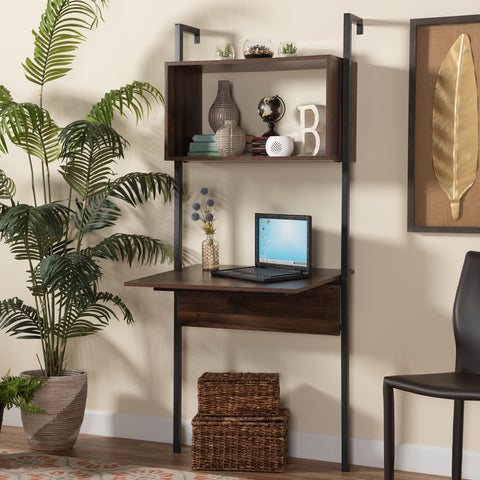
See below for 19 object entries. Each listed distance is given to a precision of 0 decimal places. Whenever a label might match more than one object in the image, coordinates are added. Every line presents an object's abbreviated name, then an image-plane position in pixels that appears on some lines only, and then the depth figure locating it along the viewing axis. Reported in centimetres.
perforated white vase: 350
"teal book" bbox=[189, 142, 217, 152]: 364
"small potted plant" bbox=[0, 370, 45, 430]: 364
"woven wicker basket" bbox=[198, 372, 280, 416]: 362
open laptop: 347
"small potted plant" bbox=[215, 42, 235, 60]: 364
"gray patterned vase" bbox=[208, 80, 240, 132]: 373
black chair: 294
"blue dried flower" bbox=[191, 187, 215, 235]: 375
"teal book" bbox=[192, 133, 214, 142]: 365
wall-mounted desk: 358
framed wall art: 344
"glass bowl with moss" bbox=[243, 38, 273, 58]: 353
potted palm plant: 356
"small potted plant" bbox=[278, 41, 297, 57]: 355
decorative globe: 364
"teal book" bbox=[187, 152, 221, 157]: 363
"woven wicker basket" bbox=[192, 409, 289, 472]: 357
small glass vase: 369
